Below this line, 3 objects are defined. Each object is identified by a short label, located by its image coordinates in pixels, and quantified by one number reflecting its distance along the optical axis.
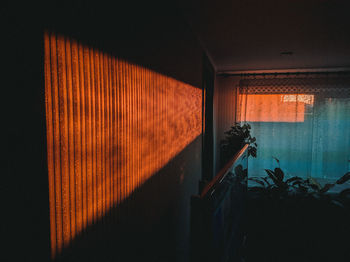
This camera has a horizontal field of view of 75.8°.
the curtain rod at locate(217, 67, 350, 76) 4.18
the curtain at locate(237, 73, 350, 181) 4.30
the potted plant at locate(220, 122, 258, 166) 4.04
